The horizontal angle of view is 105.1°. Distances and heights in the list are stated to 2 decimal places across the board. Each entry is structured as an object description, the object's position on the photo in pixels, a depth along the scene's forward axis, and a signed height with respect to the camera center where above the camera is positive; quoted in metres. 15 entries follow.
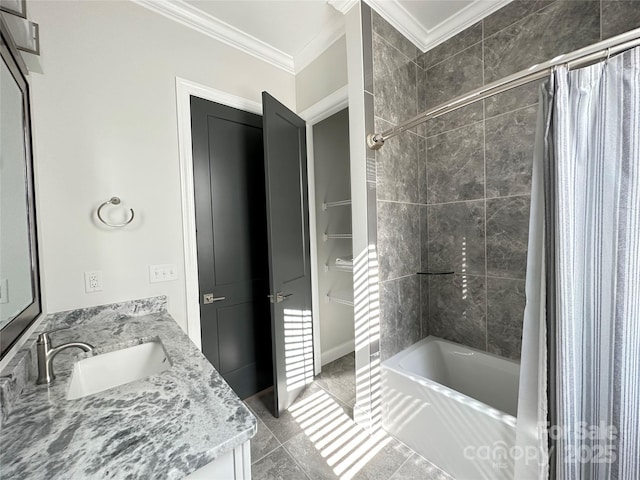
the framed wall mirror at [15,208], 0.81 +0.12
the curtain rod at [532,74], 0.74 +0.58
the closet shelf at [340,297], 2.07 -0.59
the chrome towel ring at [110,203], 1.32 +0.15
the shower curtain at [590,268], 0.78 -0.15
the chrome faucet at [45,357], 0.79 -0.39
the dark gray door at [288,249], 1.69 -0.13
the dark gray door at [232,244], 1.71 -0.07
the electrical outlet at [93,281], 1.30 -0.24
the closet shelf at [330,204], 1.93 +0.23
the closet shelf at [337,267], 2.04 -0.32
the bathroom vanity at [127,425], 0.48 -0.45
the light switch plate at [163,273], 1.50 -0.23
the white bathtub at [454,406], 1.15 -1.02
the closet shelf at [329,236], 2.06 -0.04
